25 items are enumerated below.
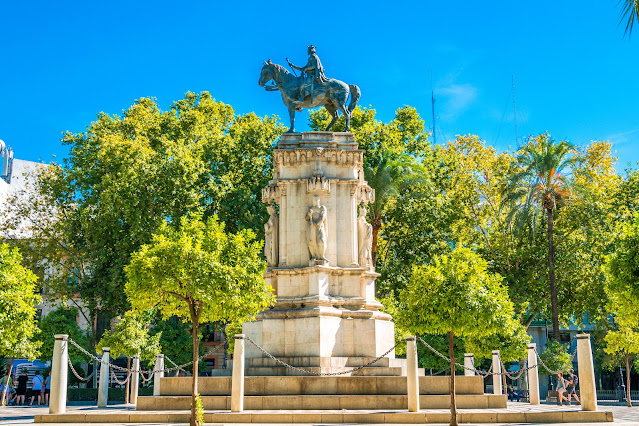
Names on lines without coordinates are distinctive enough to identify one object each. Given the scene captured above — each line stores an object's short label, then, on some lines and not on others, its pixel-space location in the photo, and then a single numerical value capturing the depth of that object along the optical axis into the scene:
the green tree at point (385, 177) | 32.72
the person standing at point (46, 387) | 34.09
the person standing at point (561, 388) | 24.31
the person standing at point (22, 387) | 33.46
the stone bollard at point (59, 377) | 15.94
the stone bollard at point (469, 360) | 21.51
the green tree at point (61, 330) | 36.09
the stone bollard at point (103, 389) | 21.86
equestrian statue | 19.95
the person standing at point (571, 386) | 25.60
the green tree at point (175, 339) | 38.62
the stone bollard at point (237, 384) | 14.95
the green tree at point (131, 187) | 32.84
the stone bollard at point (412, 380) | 14.97
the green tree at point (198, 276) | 13.31
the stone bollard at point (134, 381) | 21.88
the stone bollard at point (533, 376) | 19.59
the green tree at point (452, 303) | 14.13
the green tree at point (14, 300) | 18.58
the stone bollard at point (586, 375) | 15.66
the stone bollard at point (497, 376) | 20.64
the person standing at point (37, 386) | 31.77
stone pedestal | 17.75
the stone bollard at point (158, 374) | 17.33
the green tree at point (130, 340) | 29.17
